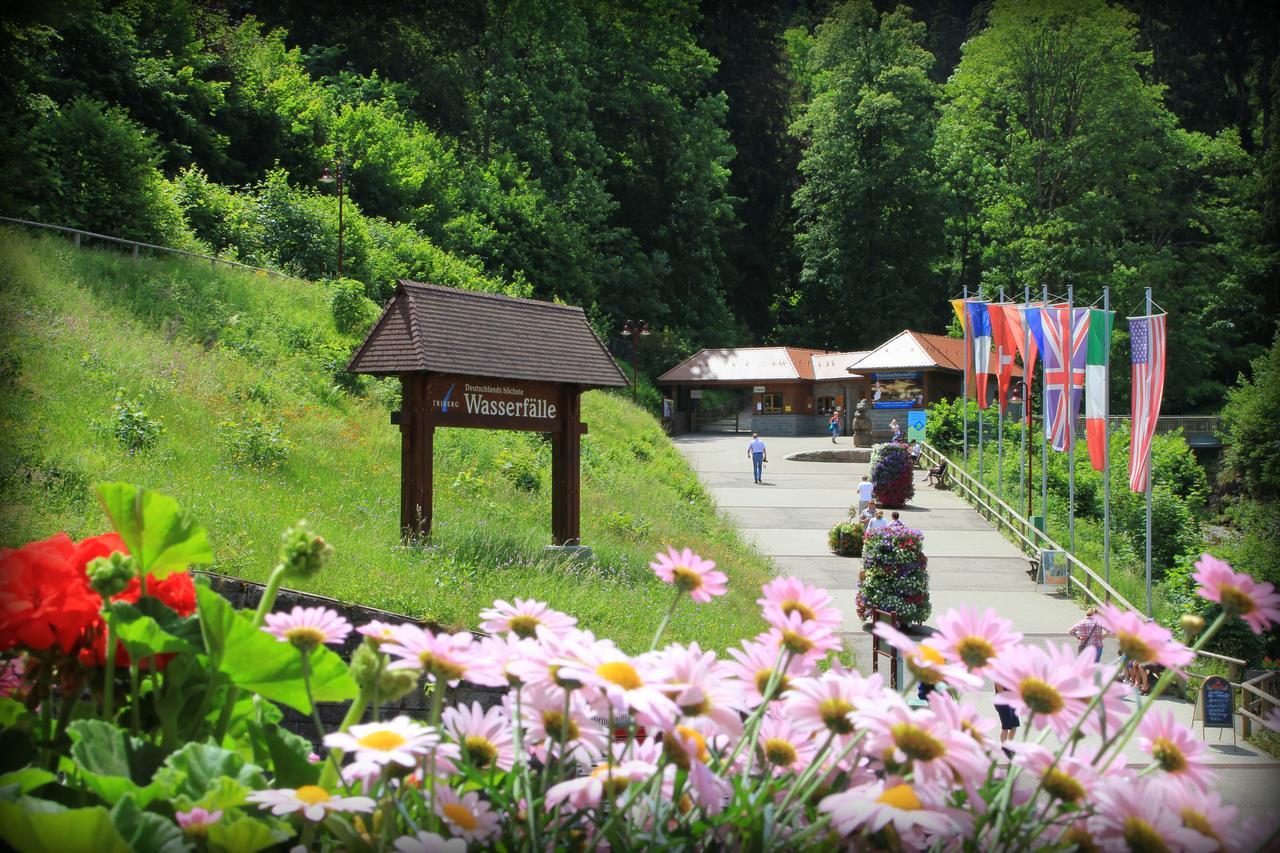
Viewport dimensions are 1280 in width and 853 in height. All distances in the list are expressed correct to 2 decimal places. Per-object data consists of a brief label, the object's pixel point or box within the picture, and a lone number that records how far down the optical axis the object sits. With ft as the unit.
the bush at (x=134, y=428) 41.11
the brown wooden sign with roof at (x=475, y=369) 38.09
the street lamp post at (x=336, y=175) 85.49
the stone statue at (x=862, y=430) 133.49
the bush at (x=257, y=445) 44.86
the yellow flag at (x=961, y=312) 88.89
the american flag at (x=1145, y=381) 54.85
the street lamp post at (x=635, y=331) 139.74
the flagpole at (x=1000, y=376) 82.94
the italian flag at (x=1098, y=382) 62.34
